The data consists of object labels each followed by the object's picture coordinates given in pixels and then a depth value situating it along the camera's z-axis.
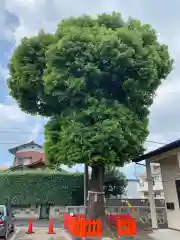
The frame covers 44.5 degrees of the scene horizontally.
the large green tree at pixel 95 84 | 10.05
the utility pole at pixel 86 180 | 15.95
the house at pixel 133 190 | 43.84
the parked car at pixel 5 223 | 8.94
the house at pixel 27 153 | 35.12
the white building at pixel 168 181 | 11.07
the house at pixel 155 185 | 39.44
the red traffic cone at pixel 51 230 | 11.55
